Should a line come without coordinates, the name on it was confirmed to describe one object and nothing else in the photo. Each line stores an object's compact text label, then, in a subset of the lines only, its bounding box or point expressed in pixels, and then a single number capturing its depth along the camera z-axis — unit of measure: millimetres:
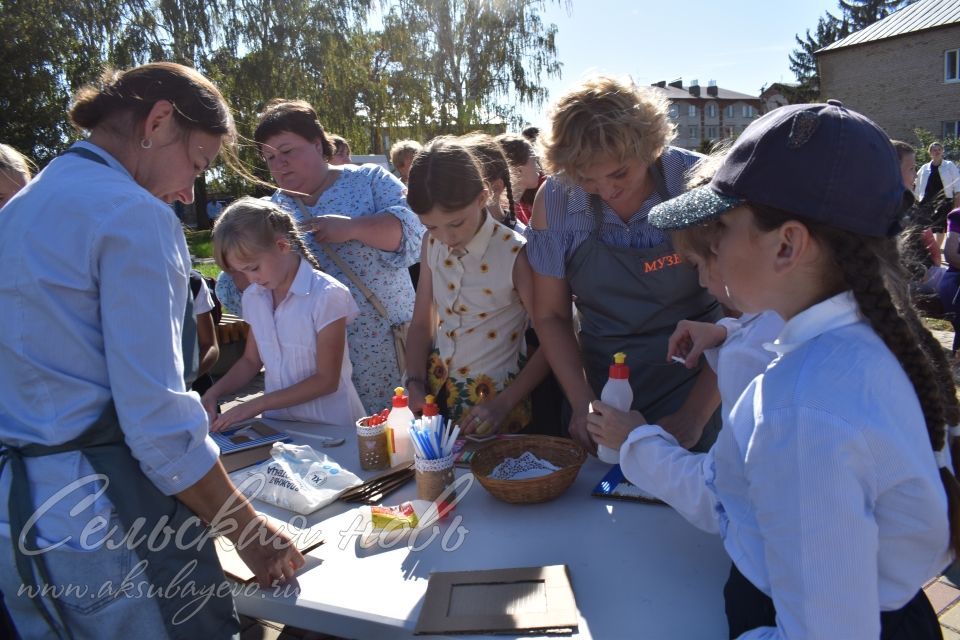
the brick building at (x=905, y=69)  24969
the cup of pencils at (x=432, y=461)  1745
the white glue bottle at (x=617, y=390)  1643
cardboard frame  1249
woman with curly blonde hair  1822
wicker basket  1669
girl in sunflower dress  2121
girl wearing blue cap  822
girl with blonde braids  2428
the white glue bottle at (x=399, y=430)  1995
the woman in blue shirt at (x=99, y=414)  1154
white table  1273
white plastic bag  1811
